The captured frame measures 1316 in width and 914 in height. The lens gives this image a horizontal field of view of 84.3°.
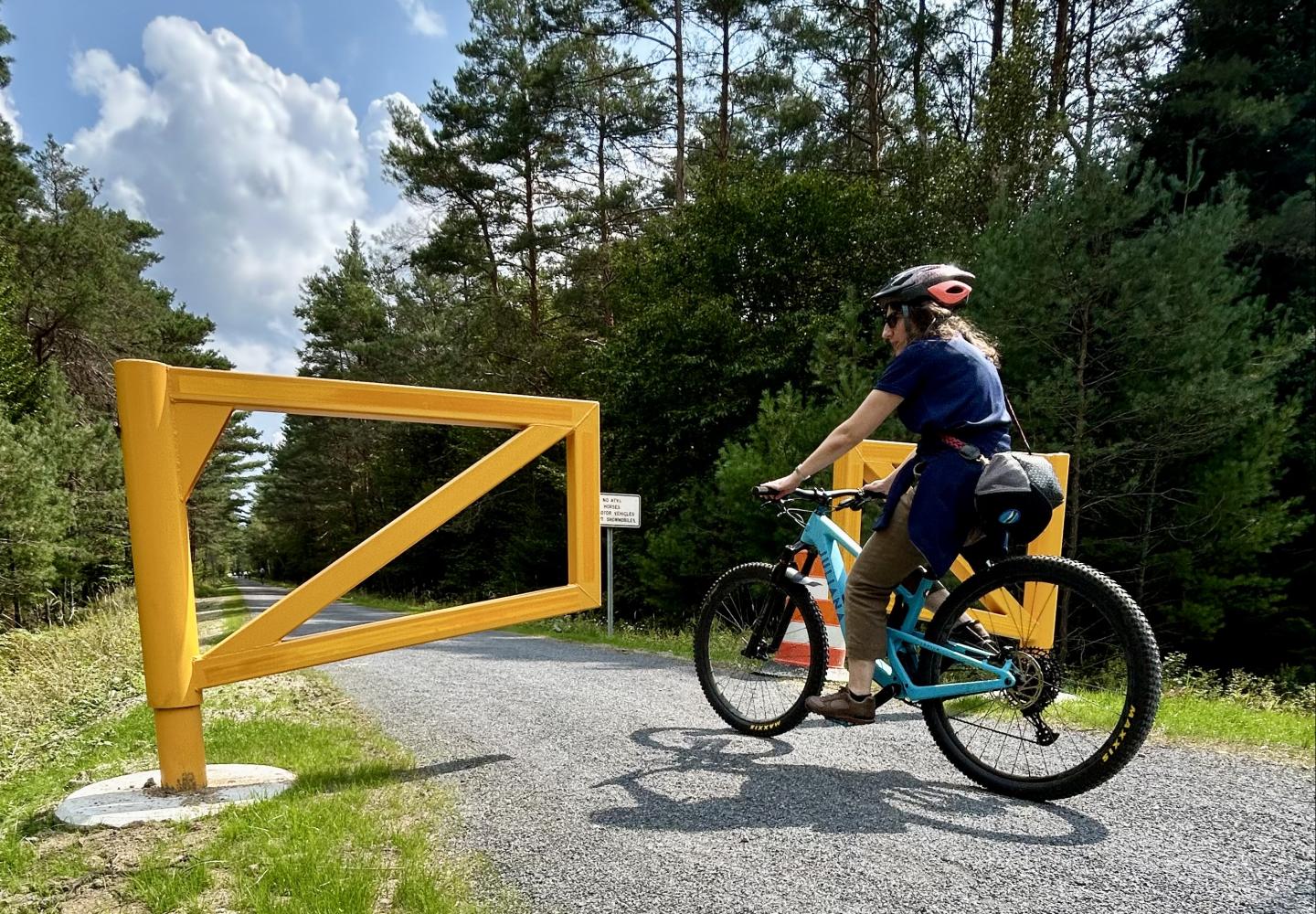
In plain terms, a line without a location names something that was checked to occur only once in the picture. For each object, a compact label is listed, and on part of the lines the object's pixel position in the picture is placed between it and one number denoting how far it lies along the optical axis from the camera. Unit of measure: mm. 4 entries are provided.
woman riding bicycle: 2529
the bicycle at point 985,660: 2383
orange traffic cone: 3656
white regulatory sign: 10789
